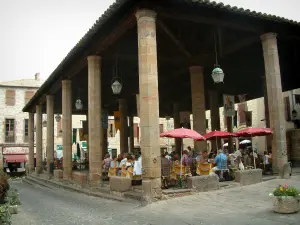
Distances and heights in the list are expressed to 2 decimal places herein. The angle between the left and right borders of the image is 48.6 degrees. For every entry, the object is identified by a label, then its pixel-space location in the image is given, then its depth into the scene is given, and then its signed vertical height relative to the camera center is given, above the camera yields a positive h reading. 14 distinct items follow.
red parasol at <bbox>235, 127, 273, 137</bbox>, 11.63 +0.21
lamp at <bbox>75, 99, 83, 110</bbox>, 16.80 +2.01
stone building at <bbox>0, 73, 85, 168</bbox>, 35.69 +2.65
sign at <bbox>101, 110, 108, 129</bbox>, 20.95 +1.52
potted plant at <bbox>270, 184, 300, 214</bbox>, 6.88 -1.32
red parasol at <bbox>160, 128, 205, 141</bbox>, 10.27 +0.20
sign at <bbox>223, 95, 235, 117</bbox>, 16.56 +1.62
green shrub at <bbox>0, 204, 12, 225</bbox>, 6.64 -1.42
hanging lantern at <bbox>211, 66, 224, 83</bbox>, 11.03 +2.13
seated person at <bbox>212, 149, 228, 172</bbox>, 11.70 -0.81
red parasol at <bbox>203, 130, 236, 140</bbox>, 14.24 +0.21
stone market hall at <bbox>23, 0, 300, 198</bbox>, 9.35 +3.59
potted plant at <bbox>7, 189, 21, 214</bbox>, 9.60 -1.72
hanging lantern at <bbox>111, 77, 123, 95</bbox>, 12.64 +2.12
